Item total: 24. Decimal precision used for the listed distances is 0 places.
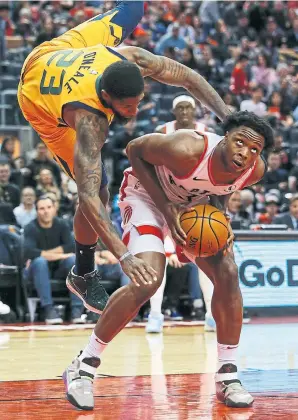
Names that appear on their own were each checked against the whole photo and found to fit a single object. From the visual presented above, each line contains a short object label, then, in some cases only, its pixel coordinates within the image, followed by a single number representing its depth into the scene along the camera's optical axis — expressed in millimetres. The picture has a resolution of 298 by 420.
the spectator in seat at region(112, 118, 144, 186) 13297
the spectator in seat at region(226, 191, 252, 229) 11575
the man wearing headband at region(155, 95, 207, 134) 9516
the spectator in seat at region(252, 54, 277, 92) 18858
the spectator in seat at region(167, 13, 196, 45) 19188
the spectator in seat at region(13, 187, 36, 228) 11195
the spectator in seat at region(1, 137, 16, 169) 12922
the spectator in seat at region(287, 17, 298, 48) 21406
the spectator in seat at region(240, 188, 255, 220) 12688
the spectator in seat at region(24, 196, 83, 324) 10312
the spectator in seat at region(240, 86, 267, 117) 16469
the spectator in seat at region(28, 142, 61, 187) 12425
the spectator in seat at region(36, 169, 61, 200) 11758
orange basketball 5266
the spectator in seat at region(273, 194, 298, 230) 11758
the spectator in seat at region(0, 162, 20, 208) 11469
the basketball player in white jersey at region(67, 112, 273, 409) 5207
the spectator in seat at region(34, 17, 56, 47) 15508
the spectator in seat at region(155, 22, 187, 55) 17875
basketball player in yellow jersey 5203
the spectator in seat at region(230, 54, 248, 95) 17781
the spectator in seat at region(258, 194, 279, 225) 12359
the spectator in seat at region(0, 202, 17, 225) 10961
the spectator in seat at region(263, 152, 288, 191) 14291
